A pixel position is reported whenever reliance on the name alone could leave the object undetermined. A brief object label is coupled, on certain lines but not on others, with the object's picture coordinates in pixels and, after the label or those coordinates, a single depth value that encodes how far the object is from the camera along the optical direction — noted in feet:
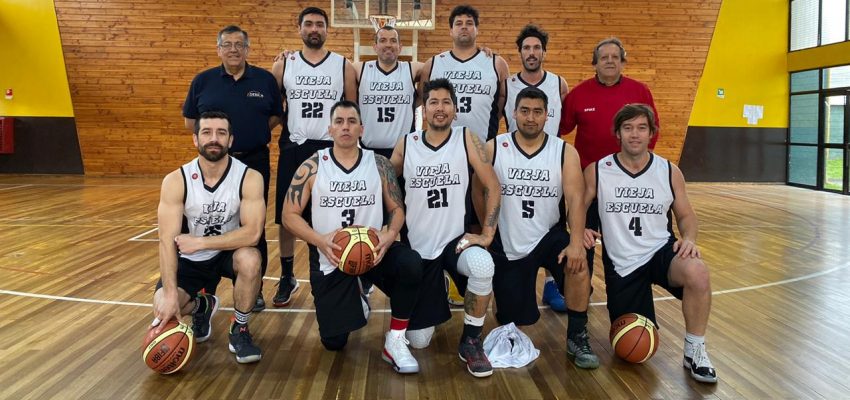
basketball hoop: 36.91
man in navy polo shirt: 12.86
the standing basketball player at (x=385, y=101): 13.64
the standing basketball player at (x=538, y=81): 13.07
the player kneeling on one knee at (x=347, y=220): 10.24
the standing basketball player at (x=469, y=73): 13.34
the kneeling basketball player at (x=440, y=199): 10.59
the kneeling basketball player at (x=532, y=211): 10.57
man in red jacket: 12.74
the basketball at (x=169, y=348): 9.22
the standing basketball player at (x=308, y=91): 13.30
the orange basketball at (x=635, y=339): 9.80
